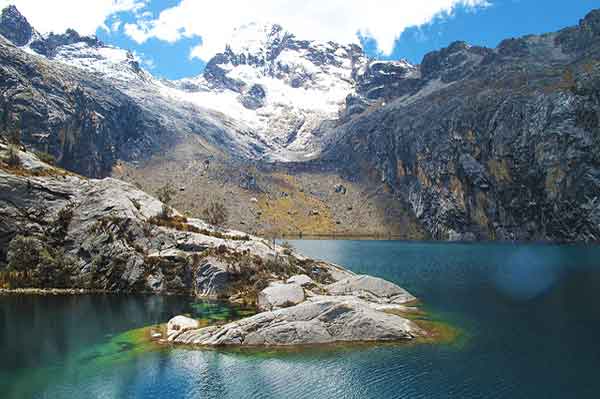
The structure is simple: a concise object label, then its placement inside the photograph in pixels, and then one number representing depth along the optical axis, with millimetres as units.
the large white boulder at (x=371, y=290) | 94625
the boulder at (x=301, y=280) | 98219
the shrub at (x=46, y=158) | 151925
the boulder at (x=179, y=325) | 69088
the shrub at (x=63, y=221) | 110250
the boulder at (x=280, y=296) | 85188
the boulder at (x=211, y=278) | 103688
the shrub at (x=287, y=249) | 121544
